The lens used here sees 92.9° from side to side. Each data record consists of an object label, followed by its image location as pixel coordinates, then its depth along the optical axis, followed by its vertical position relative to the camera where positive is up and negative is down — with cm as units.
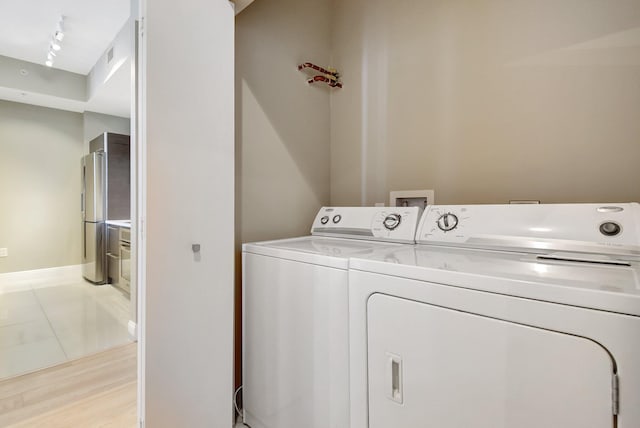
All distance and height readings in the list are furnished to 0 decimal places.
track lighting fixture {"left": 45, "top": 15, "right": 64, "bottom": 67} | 285 +175
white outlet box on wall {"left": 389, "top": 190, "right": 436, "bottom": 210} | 164 +8
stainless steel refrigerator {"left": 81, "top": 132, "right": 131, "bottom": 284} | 377 +28
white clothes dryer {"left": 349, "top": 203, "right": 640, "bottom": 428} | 58 -26
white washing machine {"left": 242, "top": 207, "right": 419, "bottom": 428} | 104 -42
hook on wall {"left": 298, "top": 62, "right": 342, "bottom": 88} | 184 +88
